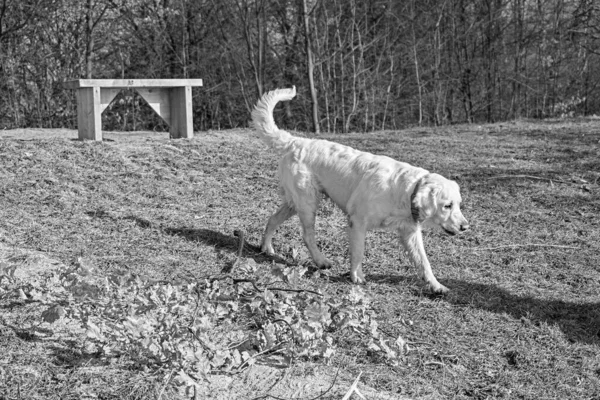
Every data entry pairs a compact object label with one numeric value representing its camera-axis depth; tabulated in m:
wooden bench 9.73
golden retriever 5.41
